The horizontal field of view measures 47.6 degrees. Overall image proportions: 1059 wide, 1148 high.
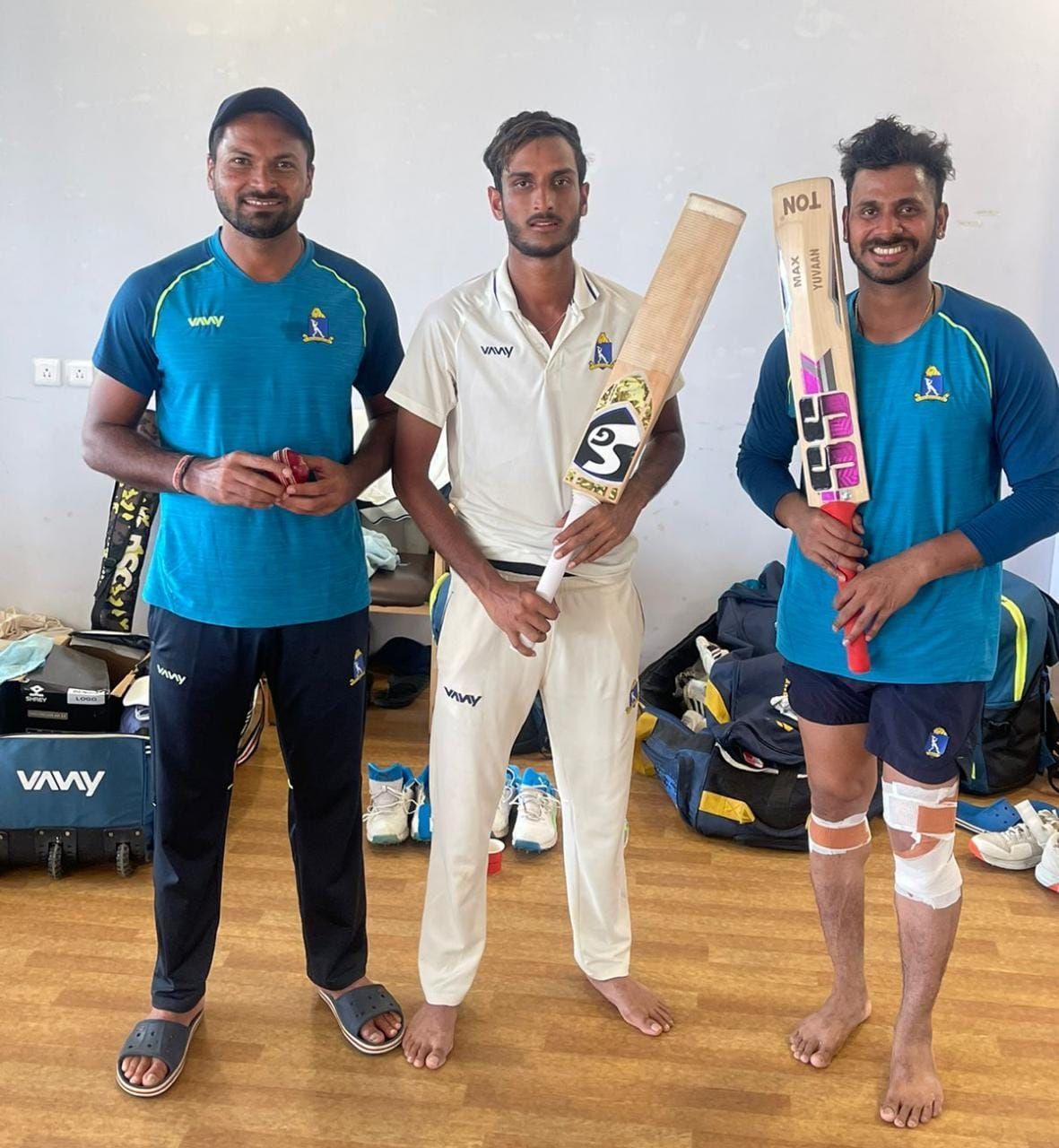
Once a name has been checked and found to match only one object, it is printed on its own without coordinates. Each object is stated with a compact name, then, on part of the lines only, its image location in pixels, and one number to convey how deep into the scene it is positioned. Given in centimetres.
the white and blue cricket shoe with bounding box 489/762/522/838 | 306
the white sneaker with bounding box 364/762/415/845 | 294
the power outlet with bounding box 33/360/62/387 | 385
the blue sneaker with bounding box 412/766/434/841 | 296
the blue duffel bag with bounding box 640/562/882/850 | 302
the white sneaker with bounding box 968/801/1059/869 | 291
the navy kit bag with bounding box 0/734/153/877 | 272
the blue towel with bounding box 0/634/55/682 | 308
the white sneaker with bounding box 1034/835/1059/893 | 280
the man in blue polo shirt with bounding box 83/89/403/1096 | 185
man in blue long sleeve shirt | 181
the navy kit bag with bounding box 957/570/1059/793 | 333
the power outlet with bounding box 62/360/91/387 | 384
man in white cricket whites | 193
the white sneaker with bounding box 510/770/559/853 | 295
